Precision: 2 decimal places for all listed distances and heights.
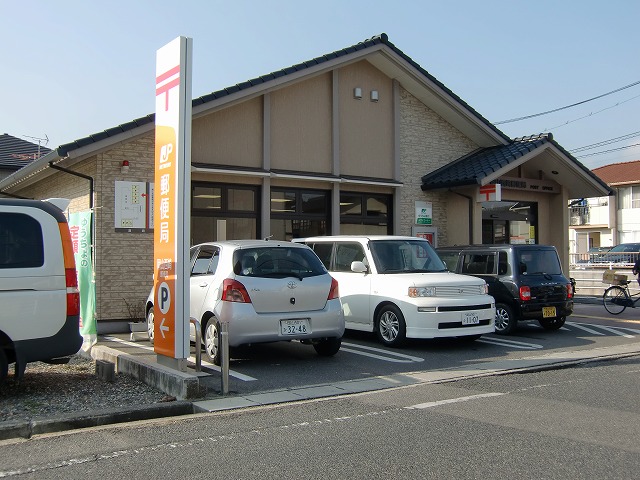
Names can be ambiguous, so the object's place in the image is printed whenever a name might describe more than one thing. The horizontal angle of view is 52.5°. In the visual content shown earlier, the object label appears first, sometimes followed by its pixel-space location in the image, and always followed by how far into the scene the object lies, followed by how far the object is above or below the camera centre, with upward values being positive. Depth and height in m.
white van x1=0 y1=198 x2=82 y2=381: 6.70 -0.28
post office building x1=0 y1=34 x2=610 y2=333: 12.64 +2.11
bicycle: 15.75 -0.93
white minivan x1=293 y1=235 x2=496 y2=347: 10.14 -0.50
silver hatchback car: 8.48 -0.49
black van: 12.10 -0.42
